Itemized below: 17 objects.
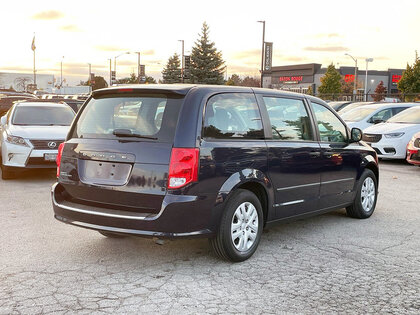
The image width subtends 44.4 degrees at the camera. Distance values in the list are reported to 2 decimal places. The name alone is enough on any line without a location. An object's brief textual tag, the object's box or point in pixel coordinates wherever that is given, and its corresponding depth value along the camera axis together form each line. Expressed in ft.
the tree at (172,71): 277.44
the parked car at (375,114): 53.83
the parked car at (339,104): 82.74
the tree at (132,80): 301.51
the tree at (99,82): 416.34
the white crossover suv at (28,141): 32.22
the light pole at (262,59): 144.91
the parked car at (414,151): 37.64
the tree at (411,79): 144.77
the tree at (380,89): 241.45
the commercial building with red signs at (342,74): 287.89
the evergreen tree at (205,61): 211.00
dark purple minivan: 14.64
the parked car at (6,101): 68.96
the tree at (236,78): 395.67
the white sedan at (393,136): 45.03
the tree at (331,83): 227.61
